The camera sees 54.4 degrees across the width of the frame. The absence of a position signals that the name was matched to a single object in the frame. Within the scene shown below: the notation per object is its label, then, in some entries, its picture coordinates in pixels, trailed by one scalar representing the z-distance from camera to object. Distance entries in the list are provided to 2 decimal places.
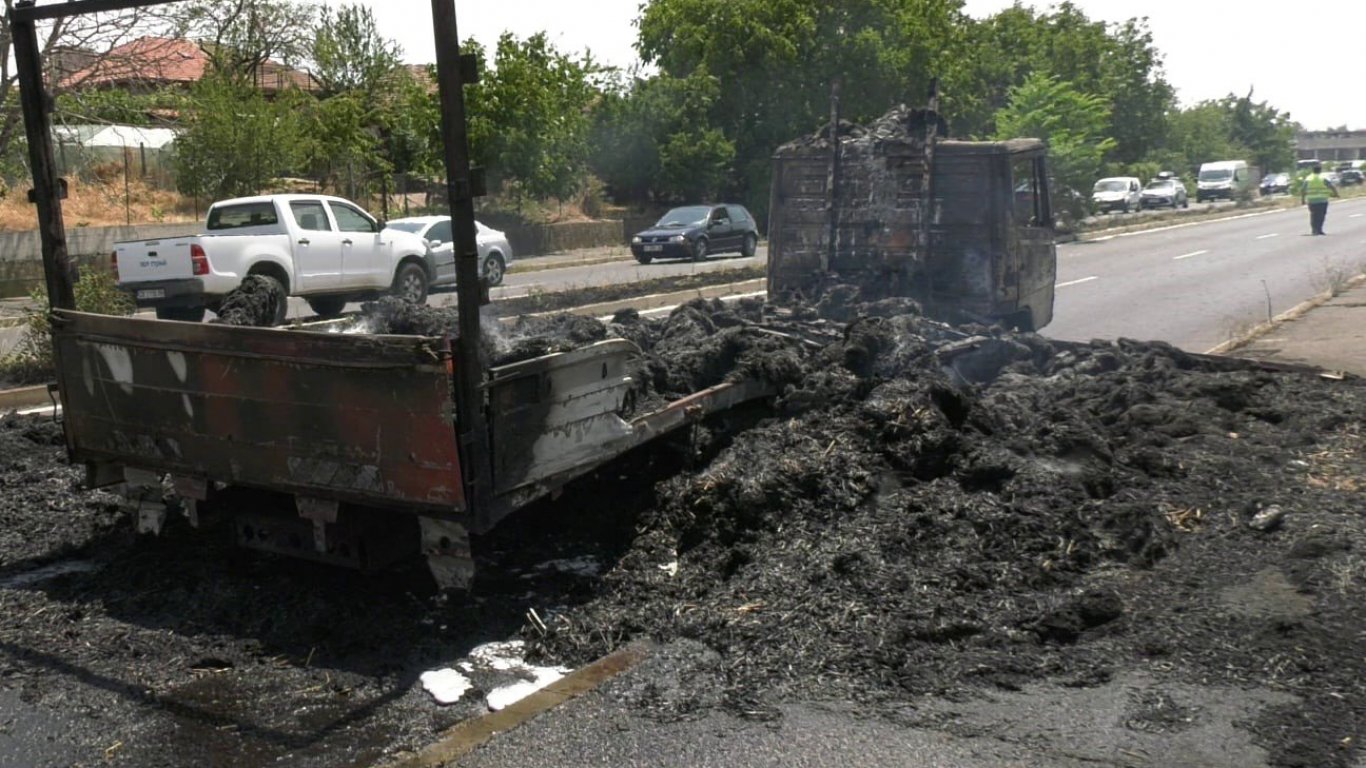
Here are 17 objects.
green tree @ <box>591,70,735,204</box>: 46.38
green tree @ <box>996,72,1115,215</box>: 39.38
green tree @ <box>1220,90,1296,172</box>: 103.50
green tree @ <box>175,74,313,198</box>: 29.53
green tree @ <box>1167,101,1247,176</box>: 85.38
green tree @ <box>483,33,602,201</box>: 37.81
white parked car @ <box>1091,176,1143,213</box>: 58.00
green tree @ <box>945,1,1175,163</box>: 54.75
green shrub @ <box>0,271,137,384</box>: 12.91
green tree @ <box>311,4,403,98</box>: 42.62
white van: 67.81
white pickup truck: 17.02
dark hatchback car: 32.84
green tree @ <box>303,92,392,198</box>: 35.69
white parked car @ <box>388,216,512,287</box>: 23.23
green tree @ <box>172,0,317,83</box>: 36.69
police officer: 34.34
